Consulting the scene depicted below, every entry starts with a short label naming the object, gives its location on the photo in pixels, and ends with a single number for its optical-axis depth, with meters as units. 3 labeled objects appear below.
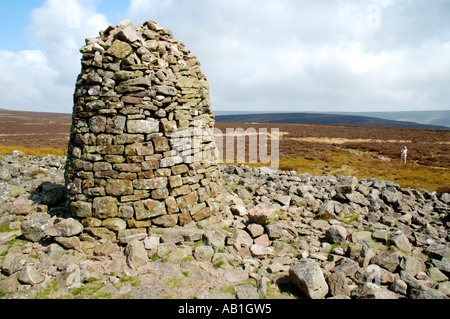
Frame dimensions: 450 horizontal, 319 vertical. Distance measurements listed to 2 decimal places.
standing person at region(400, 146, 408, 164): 28.58
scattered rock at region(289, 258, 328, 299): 4.30
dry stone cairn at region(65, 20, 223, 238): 5.78
